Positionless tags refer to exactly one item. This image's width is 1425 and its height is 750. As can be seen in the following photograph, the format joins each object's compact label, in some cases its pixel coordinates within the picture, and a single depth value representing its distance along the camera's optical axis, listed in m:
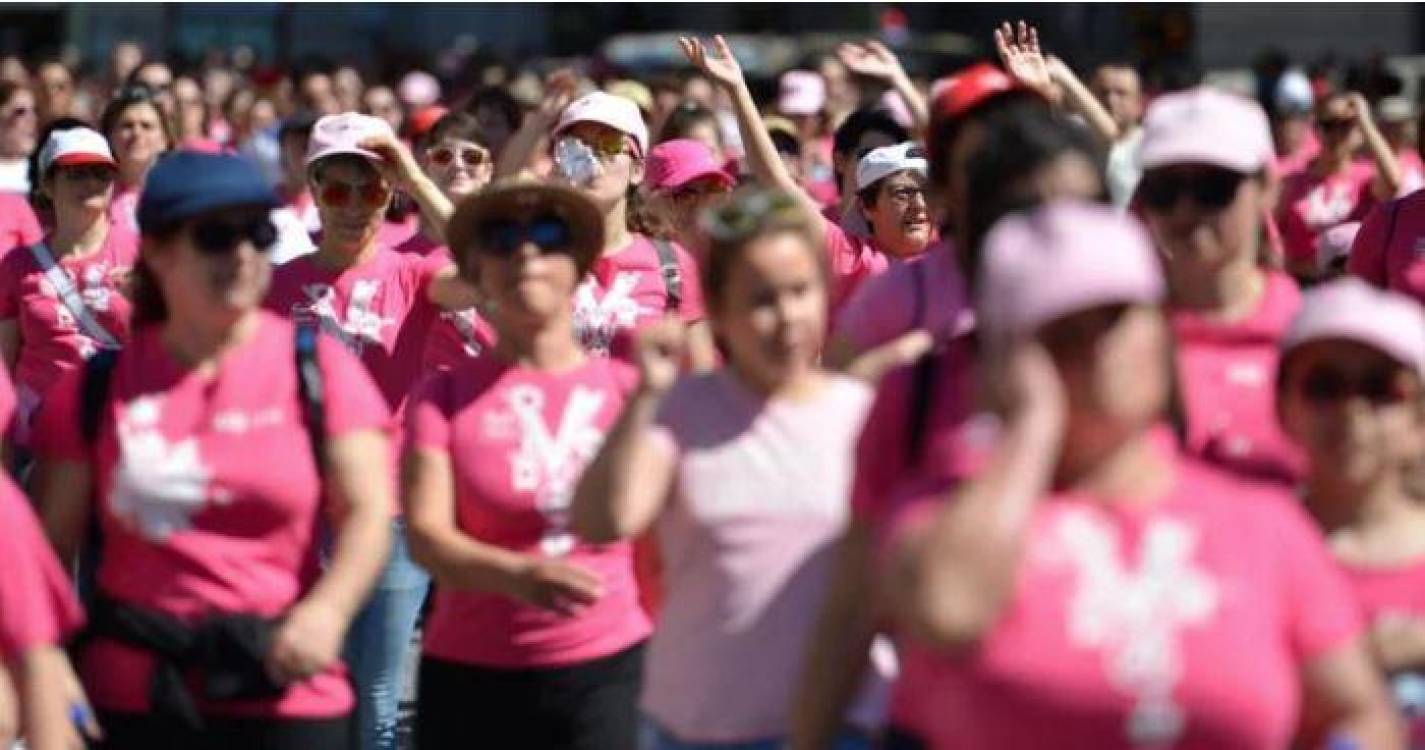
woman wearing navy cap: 11.50
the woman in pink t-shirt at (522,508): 12.63
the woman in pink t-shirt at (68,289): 19.36
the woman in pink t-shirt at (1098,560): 8.04
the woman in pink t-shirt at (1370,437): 10.10
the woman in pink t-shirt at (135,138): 23.80
